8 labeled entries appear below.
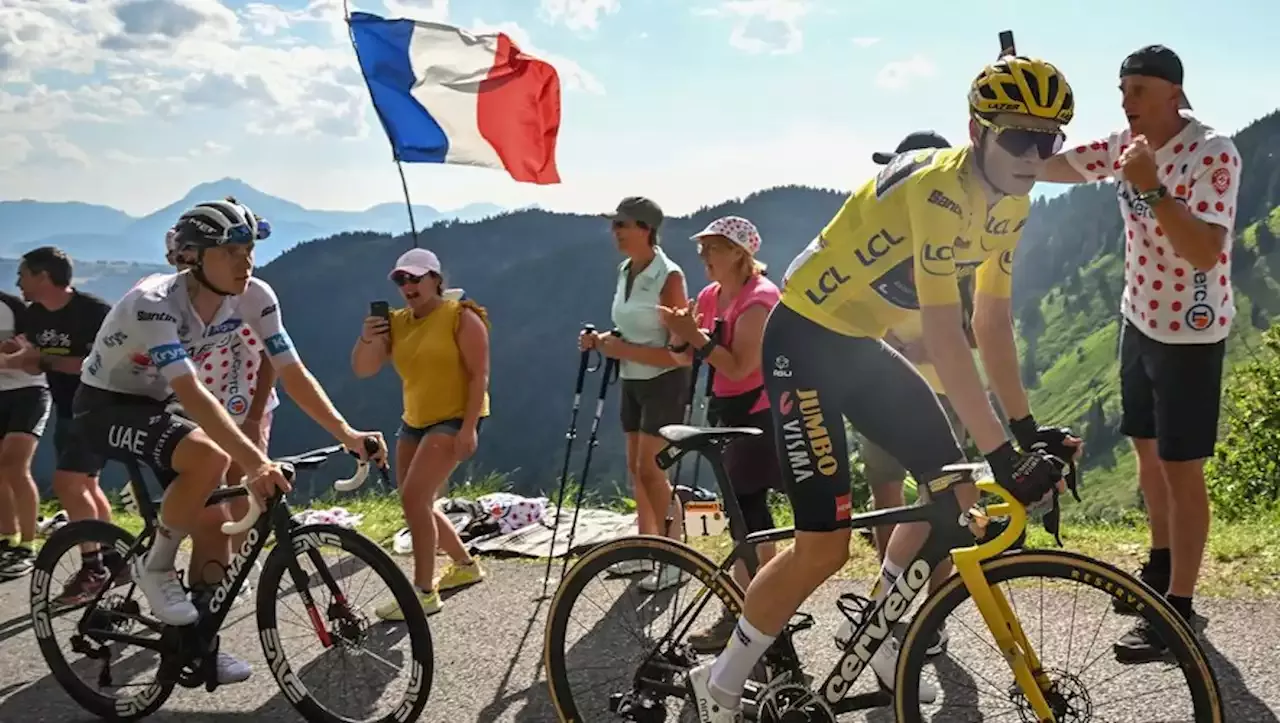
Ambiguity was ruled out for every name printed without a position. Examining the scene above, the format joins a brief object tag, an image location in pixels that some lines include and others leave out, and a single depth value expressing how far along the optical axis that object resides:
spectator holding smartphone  6.21
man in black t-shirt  7.45
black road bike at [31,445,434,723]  4.27
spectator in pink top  5.18
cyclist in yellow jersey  3.15
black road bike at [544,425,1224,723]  3.04
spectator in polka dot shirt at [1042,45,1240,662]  4.45
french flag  8.91
